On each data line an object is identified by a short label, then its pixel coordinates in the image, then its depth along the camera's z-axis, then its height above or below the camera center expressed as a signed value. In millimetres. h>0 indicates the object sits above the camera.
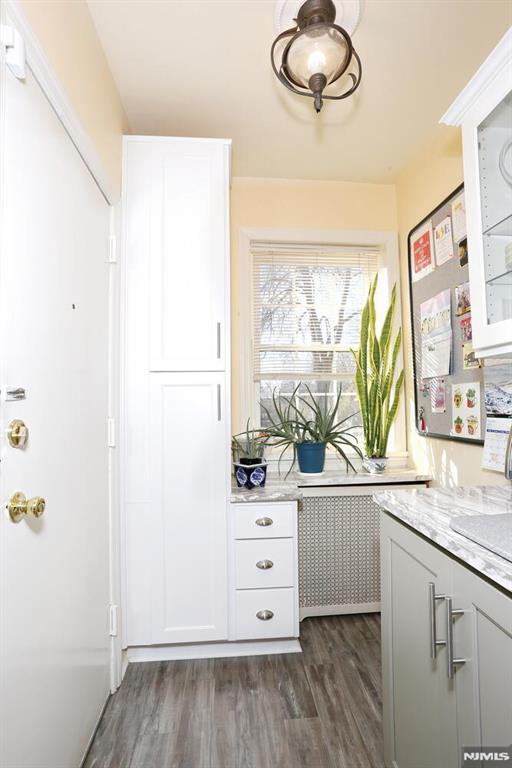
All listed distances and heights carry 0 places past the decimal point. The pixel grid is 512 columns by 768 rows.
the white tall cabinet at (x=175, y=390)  1966 +42
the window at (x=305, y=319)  2703 +510
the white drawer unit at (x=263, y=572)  1999 -840
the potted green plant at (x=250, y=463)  2145 -341
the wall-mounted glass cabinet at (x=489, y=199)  1260 +632
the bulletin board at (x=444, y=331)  1987 +345
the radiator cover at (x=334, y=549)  2344 -856
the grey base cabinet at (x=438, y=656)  841 -622
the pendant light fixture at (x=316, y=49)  1257 +1079
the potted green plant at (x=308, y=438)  2363 -232
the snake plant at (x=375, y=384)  2482 +77
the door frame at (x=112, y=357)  1464 +186
